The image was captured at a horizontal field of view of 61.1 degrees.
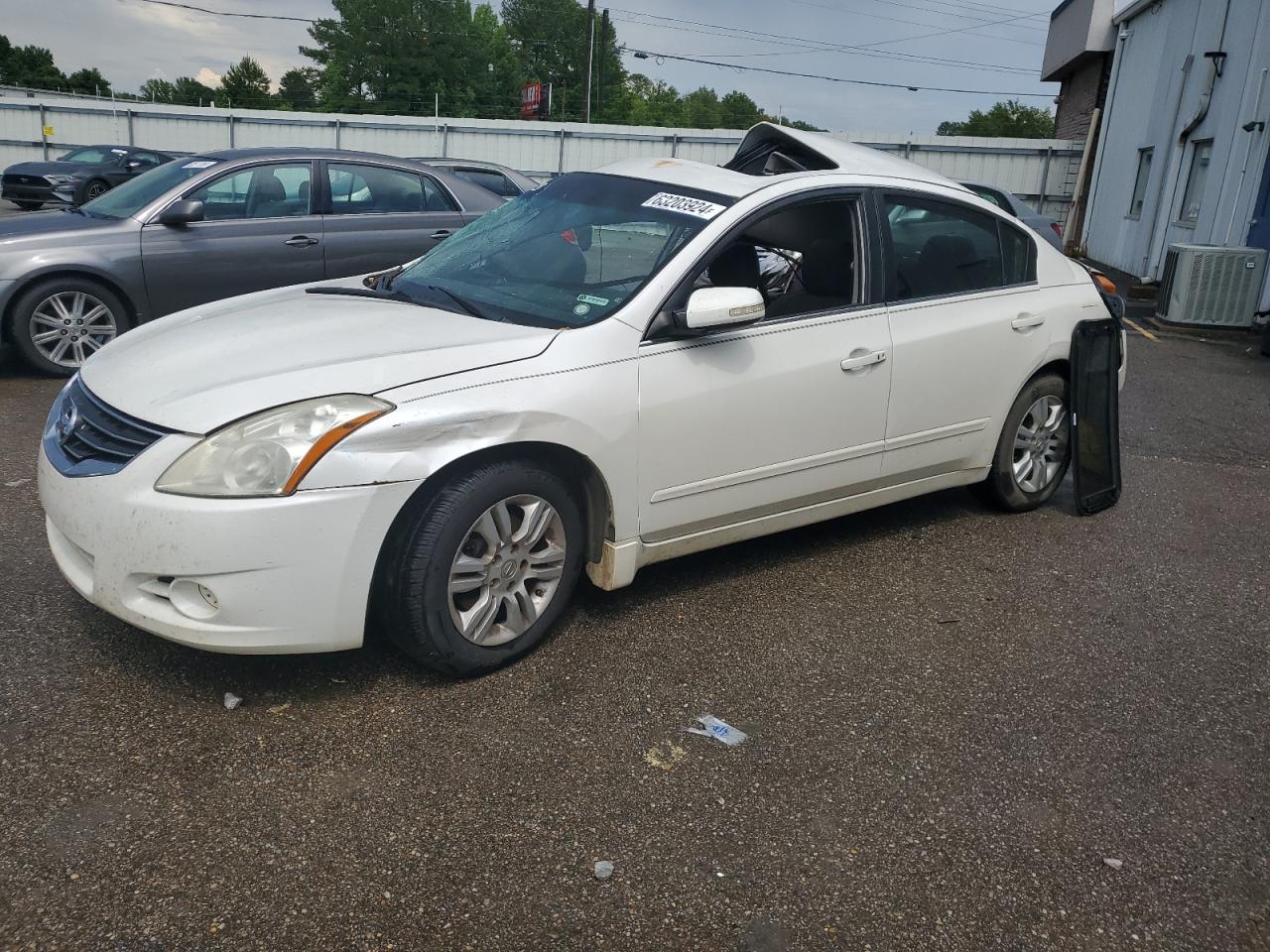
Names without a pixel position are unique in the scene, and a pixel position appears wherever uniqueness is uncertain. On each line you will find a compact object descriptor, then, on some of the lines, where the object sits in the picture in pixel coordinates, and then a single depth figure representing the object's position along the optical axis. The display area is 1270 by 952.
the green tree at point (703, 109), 120.00
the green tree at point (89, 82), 95.69
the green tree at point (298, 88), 100.44
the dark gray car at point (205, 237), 7.12
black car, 22.30
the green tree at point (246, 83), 94.19
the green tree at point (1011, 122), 75.62
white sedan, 3.04
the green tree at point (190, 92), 103.31
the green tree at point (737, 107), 124.03
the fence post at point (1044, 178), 24.23
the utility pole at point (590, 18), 48.19
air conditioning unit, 12.61
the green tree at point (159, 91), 109.56
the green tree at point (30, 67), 94.06
